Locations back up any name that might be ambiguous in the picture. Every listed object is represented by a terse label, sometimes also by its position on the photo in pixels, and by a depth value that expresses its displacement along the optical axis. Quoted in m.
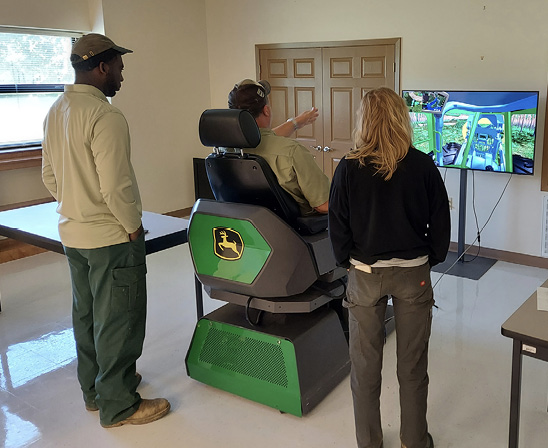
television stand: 4.21
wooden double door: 4.96
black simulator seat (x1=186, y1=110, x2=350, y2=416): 2.46
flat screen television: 3.88
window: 4.93
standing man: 2.19
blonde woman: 1.83
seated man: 2.51
